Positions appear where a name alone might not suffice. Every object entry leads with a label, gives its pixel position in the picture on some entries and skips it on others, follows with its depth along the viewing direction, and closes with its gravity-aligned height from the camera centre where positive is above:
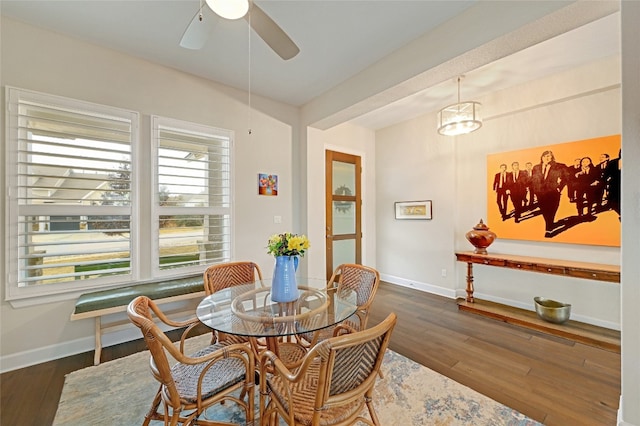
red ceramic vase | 3.53 -0.34
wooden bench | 2.29 -0.82
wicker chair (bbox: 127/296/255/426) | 1.19 -0.94
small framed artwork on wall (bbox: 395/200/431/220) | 4.38 +0.05
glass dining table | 1.52 -0.68
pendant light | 3.03 +1.13
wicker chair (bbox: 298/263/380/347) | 2.01 -0.65
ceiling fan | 1.43 +1.23
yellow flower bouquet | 1.84 -0.23
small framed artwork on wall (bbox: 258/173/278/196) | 3.73 +0.43
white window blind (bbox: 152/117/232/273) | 2.96 +0.23
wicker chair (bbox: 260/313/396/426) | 1.04 -0.76
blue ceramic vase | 1.87 -0.50
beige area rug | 1.68 -1.36
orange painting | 2.86 +0.25
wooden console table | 2.63 -1.27
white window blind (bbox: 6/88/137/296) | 2.25 +0.22
